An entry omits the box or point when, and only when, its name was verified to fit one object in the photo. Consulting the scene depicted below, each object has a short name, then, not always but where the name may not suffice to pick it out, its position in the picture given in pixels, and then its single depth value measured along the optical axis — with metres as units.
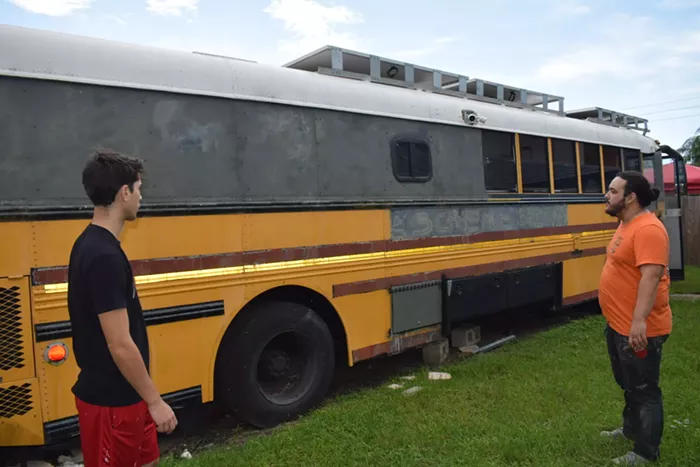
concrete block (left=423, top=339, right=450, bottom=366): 5.54
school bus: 3.25
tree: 30.62
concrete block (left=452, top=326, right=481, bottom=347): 6.04
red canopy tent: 11.78
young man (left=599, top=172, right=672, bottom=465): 3.05
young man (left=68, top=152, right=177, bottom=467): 1.87
